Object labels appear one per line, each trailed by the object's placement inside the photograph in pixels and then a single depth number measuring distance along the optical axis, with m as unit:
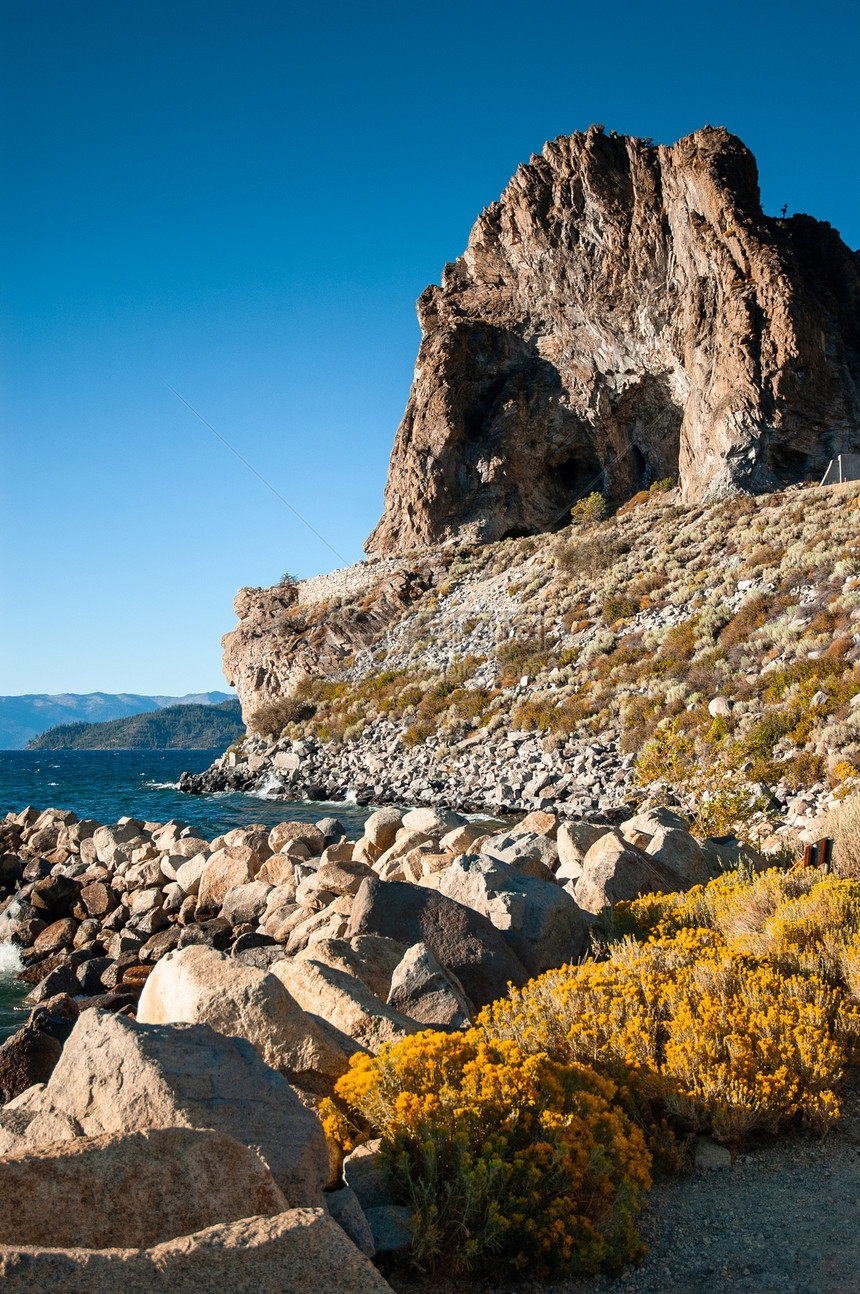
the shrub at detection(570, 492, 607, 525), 41.27
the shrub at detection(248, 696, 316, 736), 33.56
